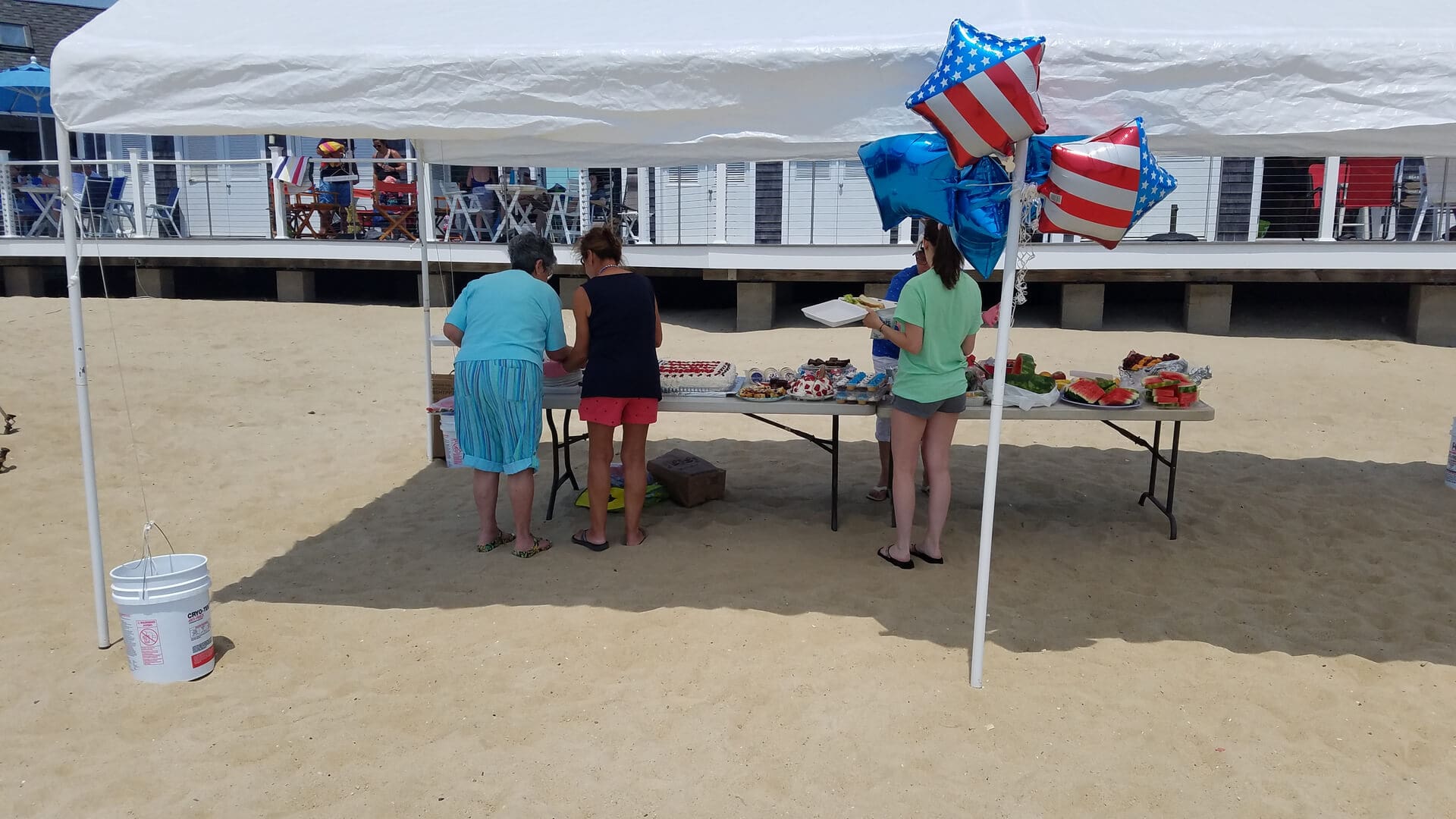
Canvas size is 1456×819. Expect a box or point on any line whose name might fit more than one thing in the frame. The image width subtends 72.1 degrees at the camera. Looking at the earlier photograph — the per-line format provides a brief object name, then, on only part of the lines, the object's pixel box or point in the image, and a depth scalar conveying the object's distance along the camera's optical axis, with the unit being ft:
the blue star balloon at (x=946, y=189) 11.55
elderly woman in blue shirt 14.92
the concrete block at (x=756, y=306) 38.06
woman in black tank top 15.21
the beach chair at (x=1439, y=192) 35.68
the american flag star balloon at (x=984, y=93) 10.14
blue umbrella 47.50
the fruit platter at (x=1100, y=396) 16.25
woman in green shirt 14.07
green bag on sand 18.56
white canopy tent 11.04
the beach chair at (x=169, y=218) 46.01
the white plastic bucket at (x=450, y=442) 21.57
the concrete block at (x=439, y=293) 43.60
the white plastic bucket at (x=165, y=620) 11.87
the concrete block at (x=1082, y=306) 37.50
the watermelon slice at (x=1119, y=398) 16.26
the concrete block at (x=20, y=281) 44.39
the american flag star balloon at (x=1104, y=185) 10.75
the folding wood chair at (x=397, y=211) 43.73
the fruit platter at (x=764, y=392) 16.58
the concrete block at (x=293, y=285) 43.50
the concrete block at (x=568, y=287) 40.52
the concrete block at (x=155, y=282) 44.27
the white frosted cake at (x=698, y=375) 16.79
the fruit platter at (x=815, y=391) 16.52
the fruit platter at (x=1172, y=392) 16.48
